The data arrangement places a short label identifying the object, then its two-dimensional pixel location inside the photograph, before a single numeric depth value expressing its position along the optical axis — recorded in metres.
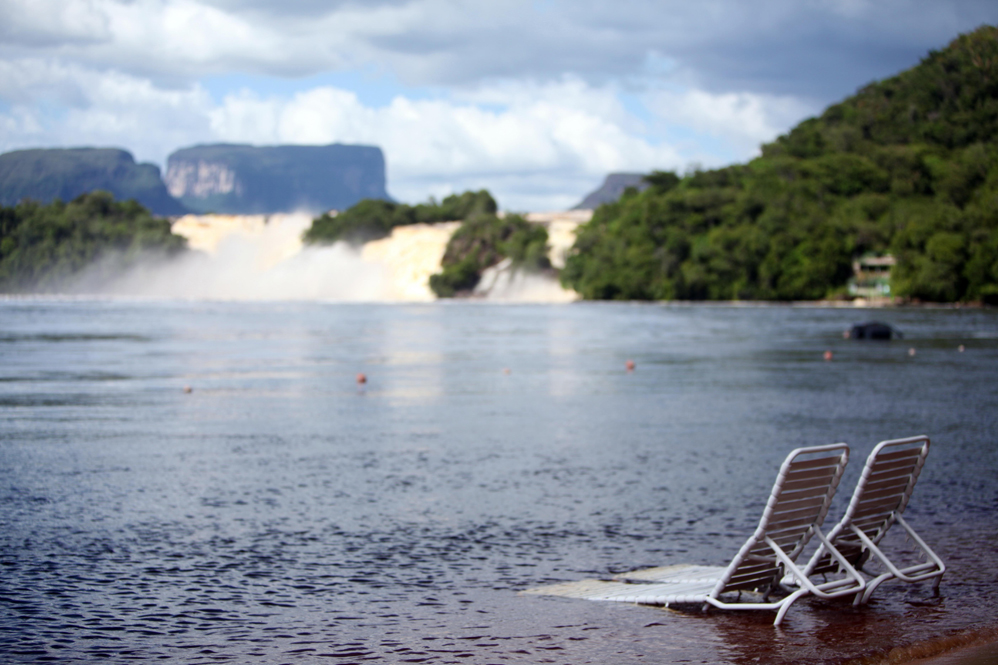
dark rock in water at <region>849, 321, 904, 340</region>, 53.16
